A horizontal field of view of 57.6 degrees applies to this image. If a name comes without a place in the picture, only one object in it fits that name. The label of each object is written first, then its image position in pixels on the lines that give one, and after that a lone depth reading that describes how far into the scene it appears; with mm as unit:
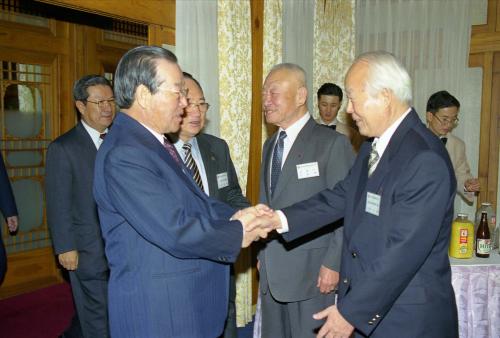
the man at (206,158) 2904
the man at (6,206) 3240
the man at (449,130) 4117
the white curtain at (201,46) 3857
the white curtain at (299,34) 5113
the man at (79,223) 3268
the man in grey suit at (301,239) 2734
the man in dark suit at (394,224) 1755
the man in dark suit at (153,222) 1705
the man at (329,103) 4949
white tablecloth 2895
